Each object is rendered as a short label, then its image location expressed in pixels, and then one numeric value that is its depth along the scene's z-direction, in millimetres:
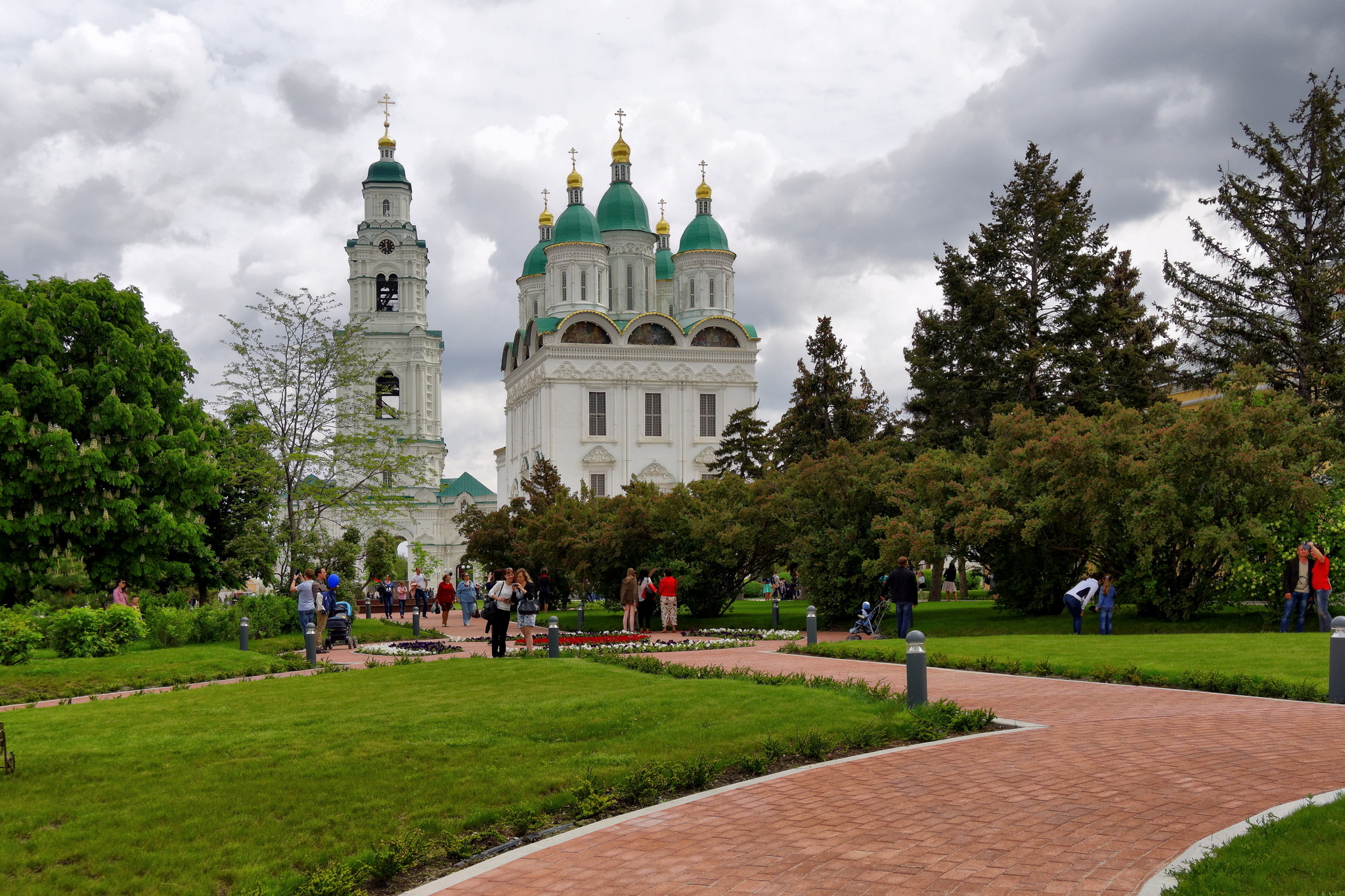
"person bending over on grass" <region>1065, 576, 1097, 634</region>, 21156
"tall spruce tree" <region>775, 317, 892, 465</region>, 45875
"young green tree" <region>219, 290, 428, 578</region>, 29328
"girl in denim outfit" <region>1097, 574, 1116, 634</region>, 20719
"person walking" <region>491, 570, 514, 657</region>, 18344
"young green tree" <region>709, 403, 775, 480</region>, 53531
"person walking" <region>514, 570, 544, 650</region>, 18984
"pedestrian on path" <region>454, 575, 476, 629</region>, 34875
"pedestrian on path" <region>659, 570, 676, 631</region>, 26547
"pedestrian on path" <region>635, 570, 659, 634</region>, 27641
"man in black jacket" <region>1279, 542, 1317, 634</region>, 18609
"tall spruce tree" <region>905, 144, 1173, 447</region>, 35750
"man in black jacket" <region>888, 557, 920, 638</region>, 20391
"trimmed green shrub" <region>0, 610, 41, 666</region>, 18641
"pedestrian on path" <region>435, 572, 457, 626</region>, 34469
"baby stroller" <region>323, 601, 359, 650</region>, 23656
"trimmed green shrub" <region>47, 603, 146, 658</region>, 19828
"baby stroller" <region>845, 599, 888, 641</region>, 22062
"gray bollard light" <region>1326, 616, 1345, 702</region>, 11117
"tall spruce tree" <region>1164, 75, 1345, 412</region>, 32062
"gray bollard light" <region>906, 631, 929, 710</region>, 10750
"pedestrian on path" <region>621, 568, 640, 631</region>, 25891
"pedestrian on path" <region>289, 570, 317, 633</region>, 21281
